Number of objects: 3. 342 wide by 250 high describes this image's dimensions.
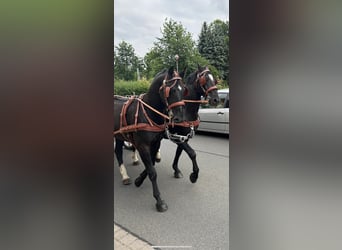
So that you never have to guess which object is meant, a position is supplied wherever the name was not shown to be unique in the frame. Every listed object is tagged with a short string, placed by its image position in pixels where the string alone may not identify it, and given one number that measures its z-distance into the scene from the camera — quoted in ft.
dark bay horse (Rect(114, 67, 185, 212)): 7.40
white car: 16.47
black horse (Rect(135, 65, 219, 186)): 9.25
